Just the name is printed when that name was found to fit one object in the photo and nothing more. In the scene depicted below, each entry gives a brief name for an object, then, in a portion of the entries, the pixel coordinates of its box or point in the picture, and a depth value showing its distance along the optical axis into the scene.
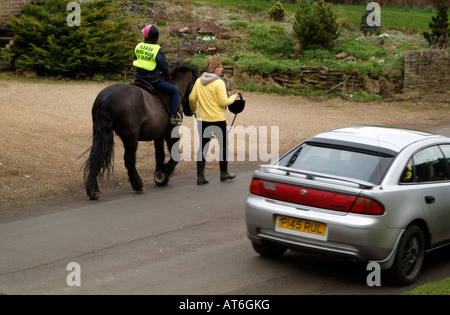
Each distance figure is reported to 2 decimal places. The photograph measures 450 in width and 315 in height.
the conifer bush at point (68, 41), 21.70
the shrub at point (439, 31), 25.03
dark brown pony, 10.70
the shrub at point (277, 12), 29.48
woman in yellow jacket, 11.89
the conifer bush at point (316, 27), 25.17
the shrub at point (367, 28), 28.38
